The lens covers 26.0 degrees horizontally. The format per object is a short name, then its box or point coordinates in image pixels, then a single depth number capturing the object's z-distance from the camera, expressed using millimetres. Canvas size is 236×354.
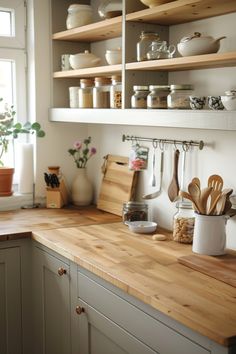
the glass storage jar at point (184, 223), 2414
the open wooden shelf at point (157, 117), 1992
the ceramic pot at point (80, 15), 2943
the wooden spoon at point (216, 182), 2295
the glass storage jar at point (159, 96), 2361
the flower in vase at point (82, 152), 3301
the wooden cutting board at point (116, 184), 2957
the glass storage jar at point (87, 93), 2936
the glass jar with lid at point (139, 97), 2449
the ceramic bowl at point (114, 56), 2640
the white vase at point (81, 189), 3315
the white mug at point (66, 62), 3133
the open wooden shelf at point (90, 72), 2601
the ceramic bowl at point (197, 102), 2166
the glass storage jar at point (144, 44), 2441
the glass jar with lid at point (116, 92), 2643
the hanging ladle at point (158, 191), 2734
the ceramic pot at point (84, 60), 2934
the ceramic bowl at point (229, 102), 1966
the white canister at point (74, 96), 3084
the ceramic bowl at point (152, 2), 2281
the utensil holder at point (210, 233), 2176
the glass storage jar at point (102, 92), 2811
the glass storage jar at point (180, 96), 2260
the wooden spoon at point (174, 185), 2617
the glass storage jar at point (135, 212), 2781
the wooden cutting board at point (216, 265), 1940
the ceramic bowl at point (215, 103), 2074
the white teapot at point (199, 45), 2094
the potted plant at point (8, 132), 3166
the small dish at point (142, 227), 2619
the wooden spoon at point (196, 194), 2221
